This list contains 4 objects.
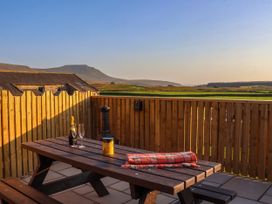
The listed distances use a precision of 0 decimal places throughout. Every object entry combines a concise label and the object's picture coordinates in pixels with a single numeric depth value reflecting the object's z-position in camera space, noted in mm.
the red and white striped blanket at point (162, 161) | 2230
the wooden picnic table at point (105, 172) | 1927
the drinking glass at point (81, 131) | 3085
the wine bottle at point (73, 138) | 3079
